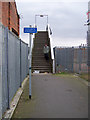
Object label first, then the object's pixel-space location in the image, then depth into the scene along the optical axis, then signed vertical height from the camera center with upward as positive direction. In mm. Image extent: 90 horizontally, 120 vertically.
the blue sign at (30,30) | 6430 +1084
